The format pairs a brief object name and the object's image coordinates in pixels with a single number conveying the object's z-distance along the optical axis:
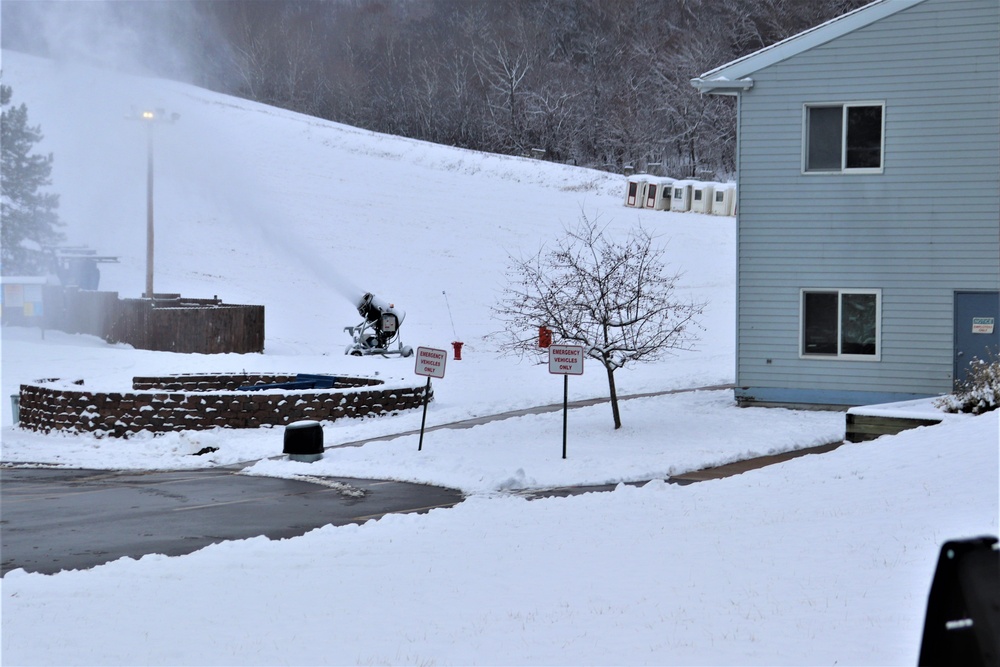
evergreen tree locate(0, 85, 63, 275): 57.71
